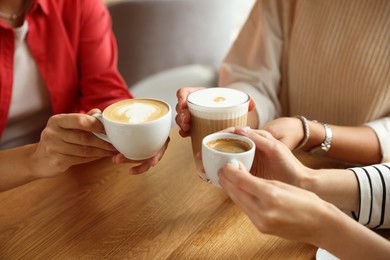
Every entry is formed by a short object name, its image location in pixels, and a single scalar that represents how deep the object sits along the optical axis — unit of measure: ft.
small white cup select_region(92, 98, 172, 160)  2.48
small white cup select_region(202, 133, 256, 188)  2.31
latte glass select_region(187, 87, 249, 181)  2.74
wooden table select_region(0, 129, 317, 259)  2.58
